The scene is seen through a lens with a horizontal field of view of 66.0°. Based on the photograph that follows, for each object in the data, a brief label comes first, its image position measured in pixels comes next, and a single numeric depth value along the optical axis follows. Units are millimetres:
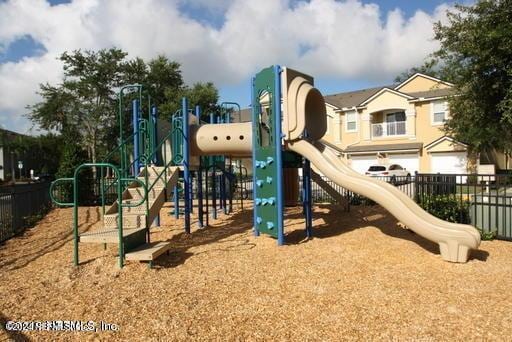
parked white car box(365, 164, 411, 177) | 25781
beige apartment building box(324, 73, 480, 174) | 25938
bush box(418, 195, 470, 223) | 8398
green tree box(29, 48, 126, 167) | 30234
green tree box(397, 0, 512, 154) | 10742
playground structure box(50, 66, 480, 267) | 6004
